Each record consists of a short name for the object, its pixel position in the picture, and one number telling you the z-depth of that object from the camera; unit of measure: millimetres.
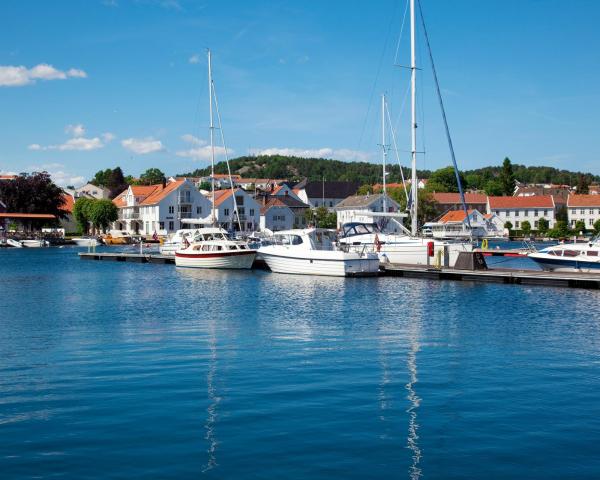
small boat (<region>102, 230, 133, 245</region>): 106494
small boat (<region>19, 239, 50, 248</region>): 101188
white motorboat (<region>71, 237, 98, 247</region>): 105569
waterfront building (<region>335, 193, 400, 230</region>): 131000
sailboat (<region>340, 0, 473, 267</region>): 49562
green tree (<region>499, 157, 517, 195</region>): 181938
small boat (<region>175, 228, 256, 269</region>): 54281
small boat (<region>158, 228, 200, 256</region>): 67312
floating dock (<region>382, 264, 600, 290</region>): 39594
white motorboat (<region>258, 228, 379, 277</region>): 46188
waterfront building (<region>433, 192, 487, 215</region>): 156250
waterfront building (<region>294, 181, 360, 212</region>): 180625
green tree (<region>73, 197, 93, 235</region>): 125312
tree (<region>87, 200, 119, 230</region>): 122062
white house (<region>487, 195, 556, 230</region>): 145625
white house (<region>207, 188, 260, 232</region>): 116750
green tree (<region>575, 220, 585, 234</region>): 131250
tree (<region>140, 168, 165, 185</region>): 197088
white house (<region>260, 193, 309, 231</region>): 129375
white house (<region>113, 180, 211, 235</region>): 116312
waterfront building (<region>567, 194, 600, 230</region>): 145250
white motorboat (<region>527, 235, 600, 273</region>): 44281
